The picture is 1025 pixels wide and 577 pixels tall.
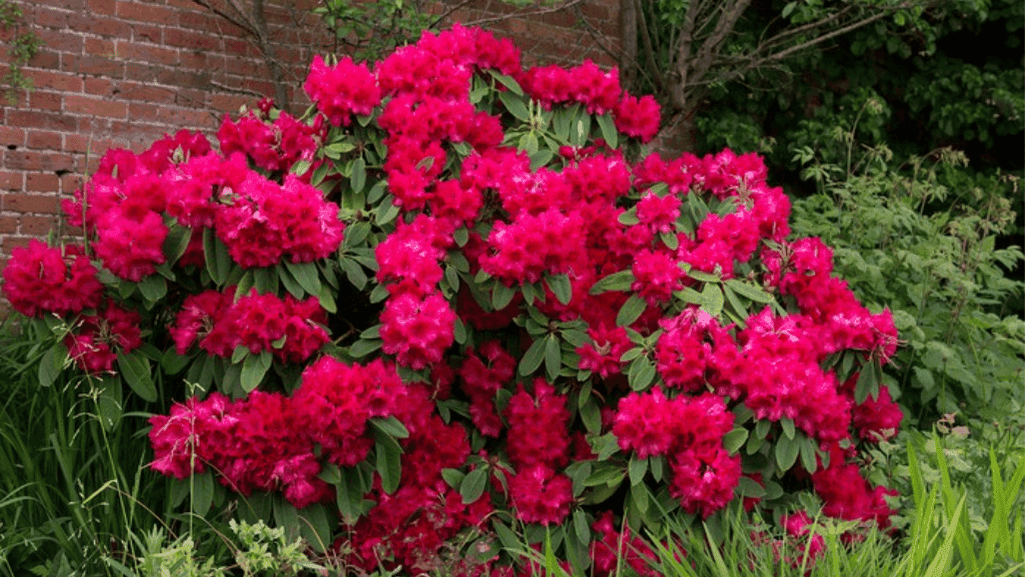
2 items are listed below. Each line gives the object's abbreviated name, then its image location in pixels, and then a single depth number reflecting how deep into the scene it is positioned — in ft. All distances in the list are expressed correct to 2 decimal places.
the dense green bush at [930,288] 11.96
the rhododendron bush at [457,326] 7.65
